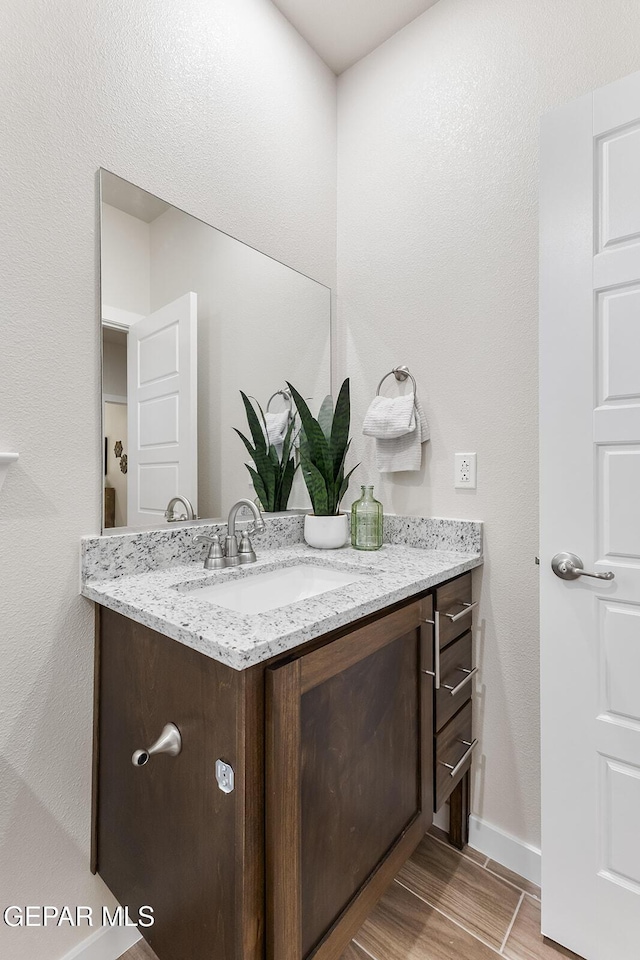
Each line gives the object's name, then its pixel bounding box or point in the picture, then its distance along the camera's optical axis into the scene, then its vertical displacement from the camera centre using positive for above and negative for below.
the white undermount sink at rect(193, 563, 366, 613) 1.21 -0.30
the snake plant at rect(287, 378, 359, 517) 1.60 +0.08
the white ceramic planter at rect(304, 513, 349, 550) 1.58 -0.18
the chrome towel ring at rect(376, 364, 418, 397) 1.62 +0.36
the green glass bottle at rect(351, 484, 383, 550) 1.56 -0.15
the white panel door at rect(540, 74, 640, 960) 1.06 -0.09
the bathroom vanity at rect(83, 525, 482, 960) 0.76 -0.53
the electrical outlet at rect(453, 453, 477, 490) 1.48 +0.02
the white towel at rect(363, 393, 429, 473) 1.57 +0.10
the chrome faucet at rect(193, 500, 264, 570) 1.26 -0.19
